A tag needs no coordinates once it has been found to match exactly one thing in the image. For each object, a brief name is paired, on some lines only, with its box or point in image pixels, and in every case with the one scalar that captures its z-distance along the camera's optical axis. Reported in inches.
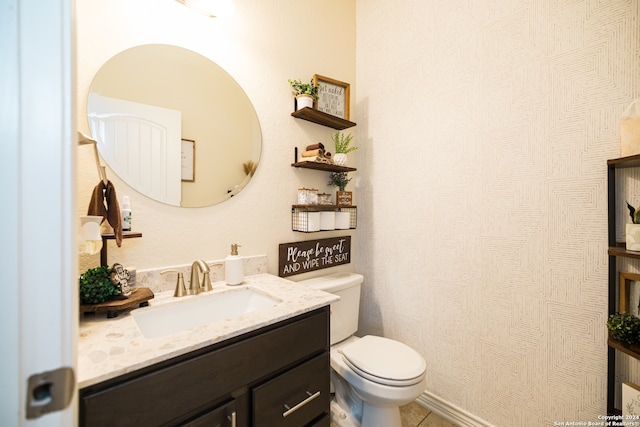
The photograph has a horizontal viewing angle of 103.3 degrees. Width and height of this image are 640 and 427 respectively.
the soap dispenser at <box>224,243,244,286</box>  47.1
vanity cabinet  23.1
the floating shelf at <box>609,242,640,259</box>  34.2
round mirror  39.8
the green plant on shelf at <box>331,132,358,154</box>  66.2
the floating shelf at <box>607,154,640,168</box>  34.3
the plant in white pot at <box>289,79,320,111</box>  59.1
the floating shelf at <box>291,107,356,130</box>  59.5
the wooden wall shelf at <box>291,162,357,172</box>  60.2
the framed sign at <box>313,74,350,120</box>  66.3
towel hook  32.4
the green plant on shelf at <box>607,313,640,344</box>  35.2
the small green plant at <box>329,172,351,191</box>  69.2
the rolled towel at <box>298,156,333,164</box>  59.0
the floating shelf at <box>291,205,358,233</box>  59.4
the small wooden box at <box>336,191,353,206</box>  68.6
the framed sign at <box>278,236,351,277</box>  59.5
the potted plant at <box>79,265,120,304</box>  31.8
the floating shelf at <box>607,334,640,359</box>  34.0
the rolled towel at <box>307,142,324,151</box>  60.3
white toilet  44.1
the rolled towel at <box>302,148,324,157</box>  59.1
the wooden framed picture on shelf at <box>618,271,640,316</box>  37.8
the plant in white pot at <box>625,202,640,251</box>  35.6
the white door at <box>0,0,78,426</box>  12.6
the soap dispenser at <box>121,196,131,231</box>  38.4
